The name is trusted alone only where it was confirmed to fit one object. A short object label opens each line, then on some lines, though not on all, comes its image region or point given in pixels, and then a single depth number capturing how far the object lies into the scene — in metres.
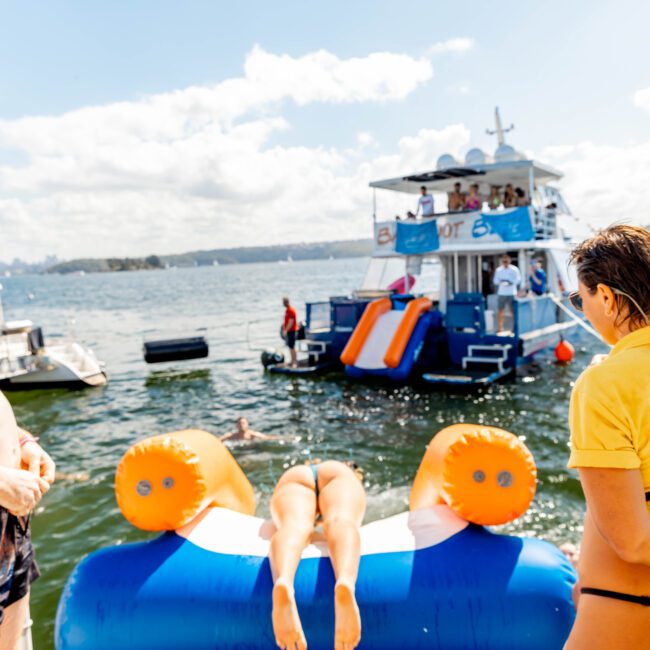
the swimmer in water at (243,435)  9.71
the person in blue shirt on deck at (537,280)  15.48
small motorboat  14.86
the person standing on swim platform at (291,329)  16.11
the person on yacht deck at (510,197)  16.05
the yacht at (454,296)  13.59
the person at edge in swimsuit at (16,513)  2.41
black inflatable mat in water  17.59
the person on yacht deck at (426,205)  16.52
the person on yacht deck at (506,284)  13.70
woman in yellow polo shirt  1.68
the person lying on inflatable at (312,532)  3.11
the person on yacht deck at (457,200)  16.36
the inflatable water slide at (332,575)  3.37
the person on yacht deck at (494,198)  15.91
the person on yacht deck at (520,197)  16.35
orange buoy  14.77
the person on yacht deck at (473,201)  15.91
